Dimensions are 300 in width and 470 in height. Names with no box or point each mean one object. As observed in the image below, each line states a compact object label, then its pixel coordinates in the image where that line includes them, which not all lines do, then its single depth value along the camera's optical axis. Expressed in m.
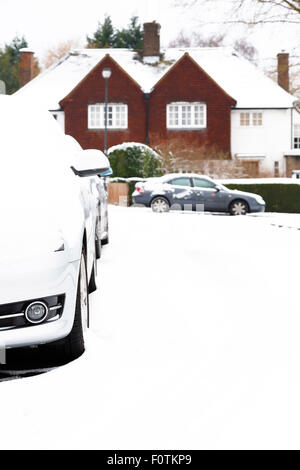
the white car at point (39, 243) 4.38
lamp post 33.23
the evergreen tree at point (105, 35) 72.06
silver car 24.95
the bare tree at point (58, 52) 73.56
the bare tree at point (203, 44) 71.44
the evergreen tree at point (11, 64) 74.31
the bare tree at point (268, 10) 24.53
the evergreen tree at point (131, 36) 71.25
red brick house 45.16
